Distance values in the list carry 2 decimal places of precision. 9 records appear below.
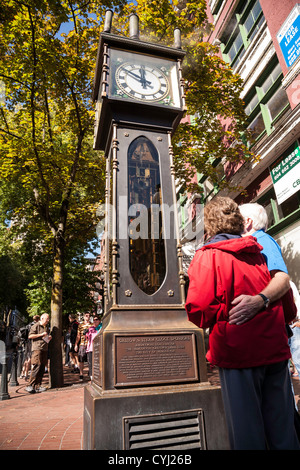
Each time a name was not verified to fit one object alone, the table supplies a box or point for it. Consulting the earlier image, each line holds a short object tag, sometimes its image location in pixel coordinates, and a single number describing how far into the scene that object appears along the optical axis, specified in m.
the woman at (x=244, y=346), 1.62
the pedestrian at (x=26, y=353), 11.20
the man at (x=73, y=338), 10.39
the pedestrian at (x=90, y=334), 8.92
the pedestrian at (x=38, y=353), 7.50
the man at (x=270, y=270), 1.68
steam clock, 2.46
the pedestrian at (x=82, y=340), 10.33
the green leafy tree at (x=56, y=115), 7.71
